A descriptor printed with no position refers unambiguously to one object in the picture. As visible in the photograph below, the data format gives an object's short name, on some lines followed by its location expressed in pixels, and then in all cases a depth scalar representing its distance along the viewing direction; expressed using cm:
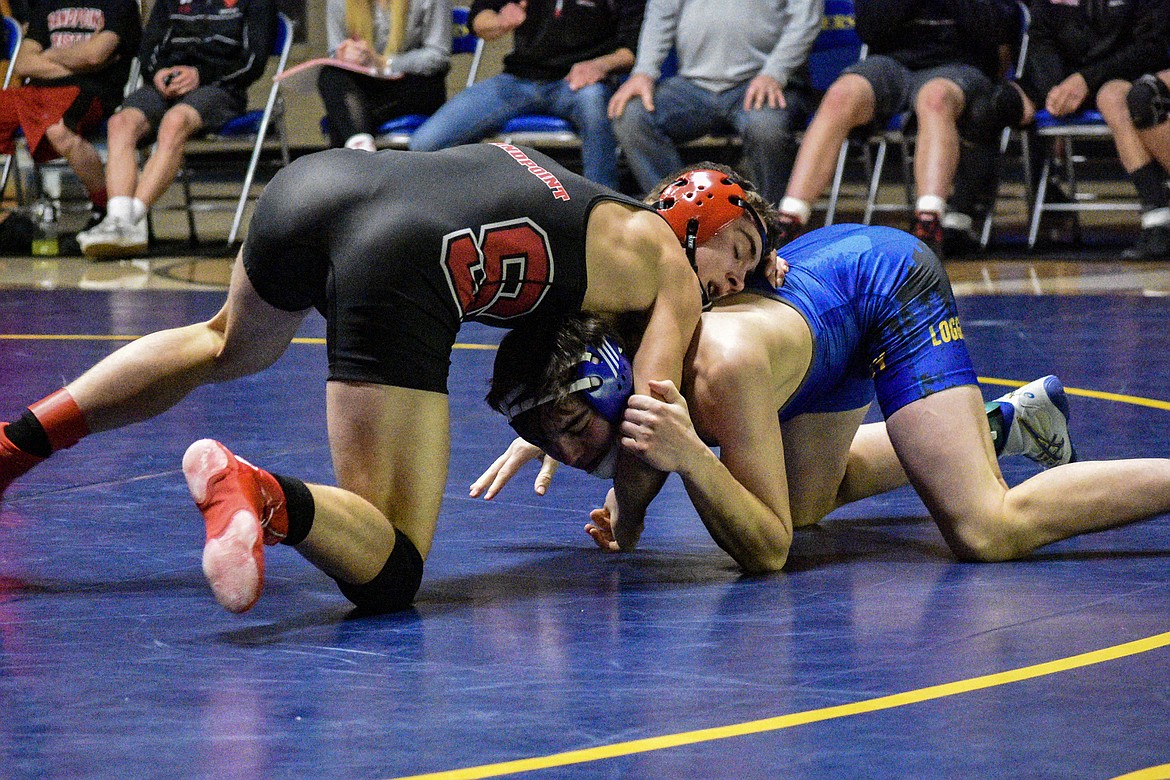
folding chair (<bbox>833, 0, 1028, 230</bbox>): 1466
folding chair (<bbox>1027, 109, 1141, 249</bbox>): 1450
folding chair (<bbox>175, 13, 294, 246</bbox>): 1580
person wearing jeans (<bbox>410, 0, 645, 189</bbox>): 1470
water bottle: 1642
